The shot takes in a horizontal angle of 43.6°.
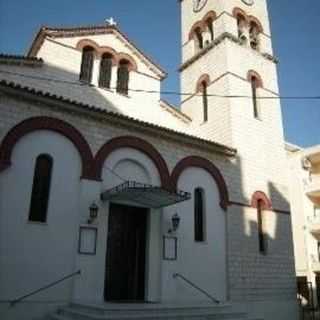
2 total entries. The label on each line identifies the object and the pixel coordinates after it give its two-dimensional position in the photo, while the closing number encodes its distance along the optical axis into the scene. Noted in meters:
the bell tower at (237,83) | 17.00
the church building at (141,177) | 11.12
